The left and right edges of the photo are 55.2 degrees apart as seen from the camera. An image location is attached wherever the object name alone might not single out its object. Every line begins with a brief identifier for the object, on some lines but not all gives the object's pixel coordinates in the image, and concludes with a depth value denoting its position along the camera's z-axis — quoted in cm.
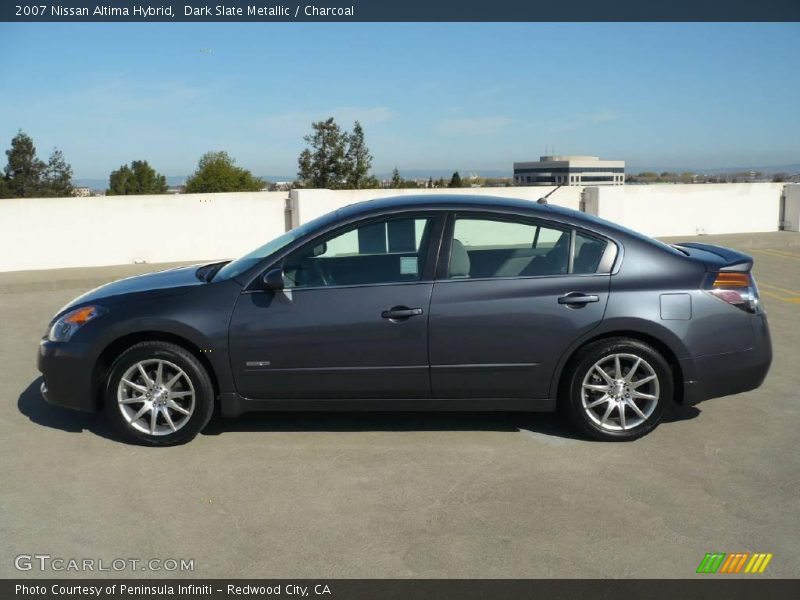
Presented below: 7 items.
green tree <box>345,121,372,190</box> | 5278
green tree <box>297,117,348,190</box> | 5233
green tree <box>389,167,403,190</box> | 6404
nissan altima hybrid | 475
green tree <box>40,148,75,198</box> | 5538
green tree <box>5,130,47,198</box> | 5631
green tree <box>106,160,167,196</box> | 7446
